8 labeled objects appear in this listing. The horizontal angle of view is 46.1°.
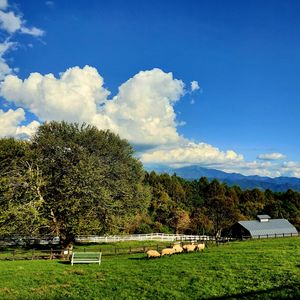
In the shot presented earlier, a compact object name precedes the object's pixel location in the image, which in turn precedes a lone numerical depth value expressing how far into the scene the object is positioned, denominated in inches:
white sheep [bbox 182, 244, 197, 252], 1380.4
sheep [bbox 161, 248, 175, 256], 1322.6
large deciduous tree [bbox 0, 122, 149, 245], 1626.5
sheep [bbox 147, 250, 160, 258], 1289.1
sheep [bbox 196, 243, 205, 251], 1411.2
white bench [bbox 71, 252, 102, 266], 1197.1
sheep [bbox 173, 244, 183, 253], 1370.2
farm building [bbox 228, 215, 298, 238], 2769.7
